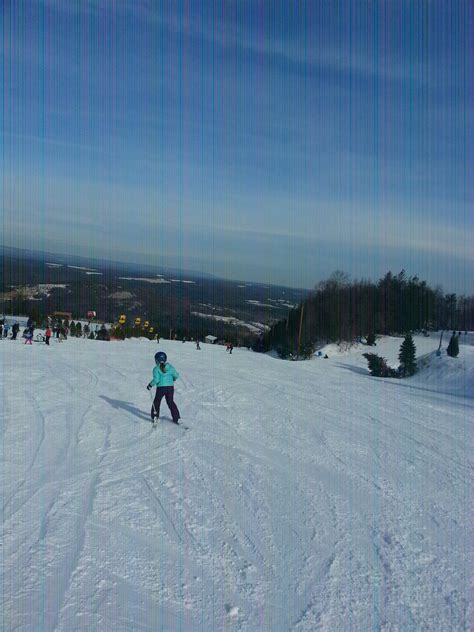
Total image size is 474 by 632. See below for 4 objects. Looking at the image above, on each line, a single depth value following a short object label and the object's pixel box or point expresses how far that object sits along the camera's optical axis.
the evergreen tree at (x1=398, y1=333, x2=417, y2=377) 27.86
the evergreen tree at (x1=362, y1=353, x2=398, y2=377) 27.72
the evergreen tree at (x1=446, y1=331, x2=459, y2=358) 27.95
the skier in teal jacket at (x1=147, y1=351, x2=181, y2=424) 9.42
